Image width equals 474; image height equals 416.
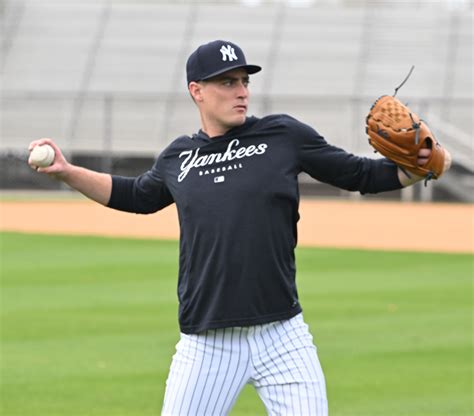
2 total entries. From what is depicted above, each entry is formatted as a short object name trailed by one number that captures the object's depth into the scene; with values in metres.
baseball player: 9.84
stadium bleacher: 70.00
